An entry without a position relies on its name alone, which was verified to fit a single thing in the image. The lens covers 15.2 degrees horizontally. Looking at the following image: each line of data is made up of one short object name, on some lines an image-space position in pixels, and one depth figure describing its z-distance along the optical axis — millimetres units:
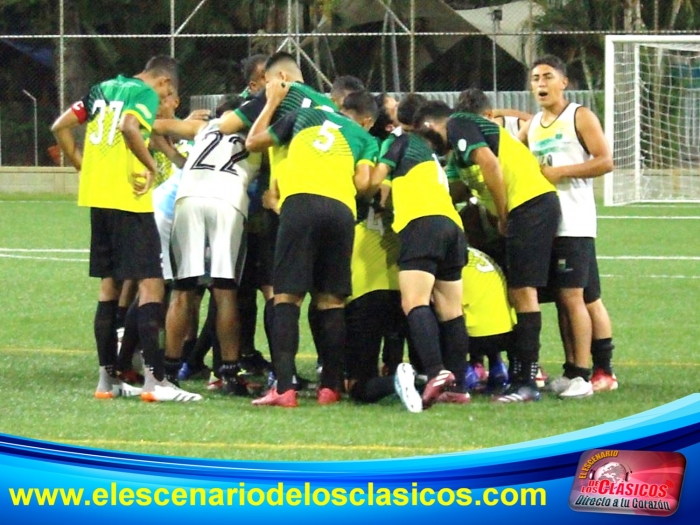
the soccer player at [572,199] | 15141
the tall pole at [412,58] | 49541
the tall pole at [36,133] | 54717
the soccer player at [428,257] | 14118
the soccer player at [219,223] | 15149
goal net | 45362
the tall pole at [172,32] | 50181
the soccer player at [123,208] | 14526
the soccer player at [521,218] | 14756
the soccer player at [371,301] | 15041
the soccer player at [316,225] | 14195
